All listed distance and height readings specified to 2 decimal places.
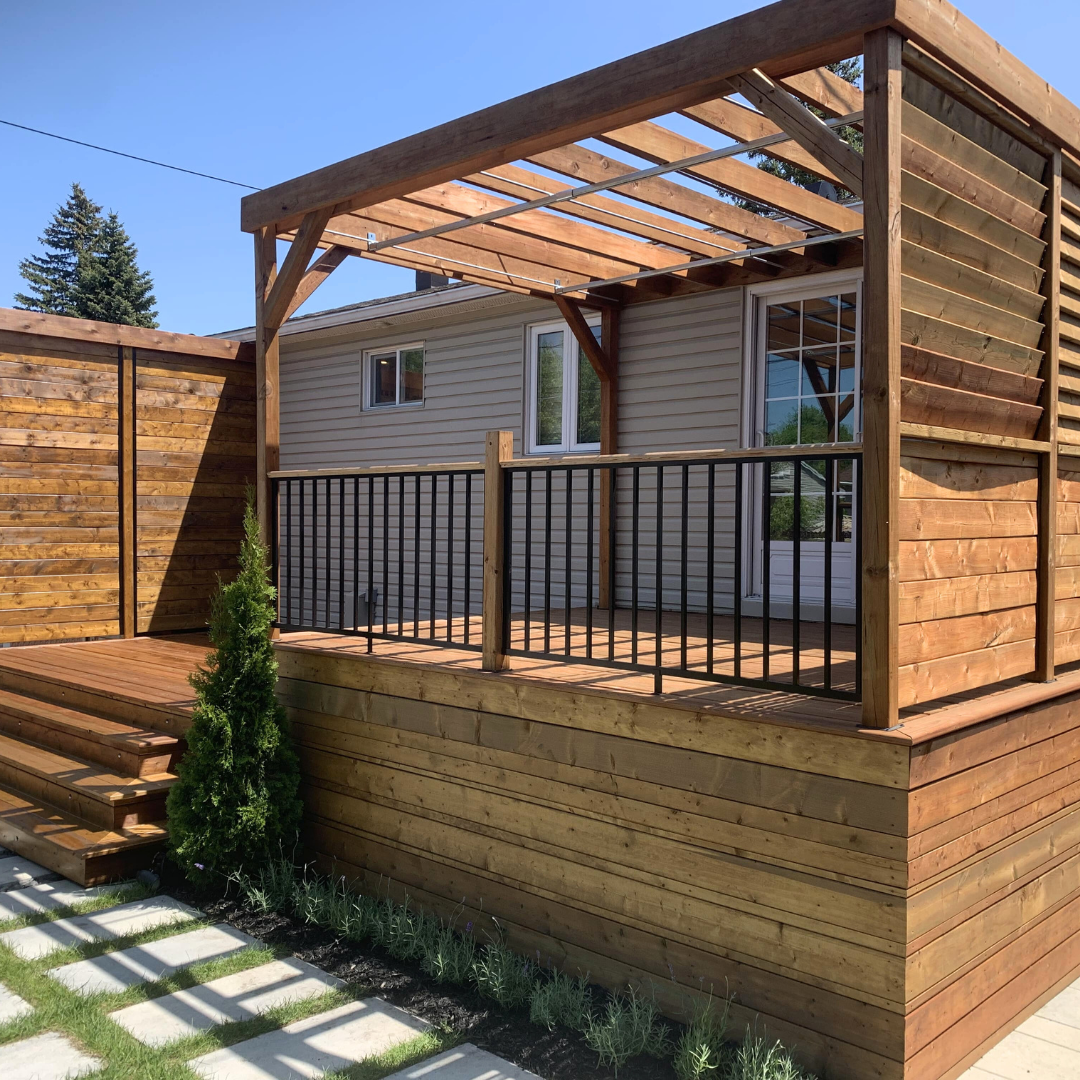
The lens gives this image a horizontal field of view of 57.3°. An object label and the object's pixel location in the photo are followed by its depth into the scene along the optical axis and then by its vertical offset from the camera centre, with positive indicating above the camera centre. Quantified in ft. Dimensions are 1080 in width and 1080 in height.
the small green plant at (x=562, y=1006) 10.85 -5.23
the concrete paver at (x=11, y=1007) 10.64 -5.16
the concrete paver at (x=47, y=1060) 9.61 -5.21
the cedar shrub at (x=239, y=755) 14.03 -3.17
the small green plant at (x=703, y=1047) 9.70 -5.09
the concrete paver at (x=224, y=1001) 10.54 -5.26
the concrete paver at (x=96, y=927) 12.40 -5.15
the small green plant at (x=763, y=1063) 9.29 -5.05
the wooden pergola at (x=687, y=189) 9.05 +4.97
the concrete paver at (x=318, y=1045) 9.78 -5.31
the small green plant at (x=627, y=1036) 10.12 -5.19
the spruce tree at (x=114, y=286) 117.29 +30.30
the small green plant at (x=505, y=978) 11.46 -5.22
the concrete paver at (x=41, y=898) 13.55 -5.11
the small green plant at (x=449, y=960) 12.03 -5.21
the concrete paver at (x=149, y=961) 11.51 -5.20
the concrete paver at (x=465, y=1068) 9.81 -5.36
